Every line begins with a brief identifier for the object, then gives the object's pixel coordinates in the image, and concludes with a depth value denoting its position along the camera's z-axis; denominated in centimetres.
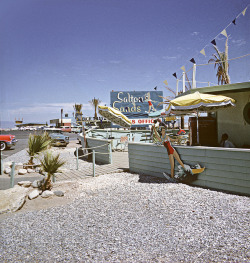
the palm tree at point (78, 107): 5294
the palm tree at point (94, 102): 4952
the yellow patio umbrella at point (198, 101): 646
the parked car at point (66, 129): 5222
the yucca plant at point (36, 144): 938
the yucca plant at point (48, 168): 622
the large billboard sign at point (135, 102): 2502
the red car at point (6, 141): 1736
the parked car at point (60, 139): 2019
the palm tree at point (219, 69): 2290
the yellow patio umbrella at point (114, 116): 1173
